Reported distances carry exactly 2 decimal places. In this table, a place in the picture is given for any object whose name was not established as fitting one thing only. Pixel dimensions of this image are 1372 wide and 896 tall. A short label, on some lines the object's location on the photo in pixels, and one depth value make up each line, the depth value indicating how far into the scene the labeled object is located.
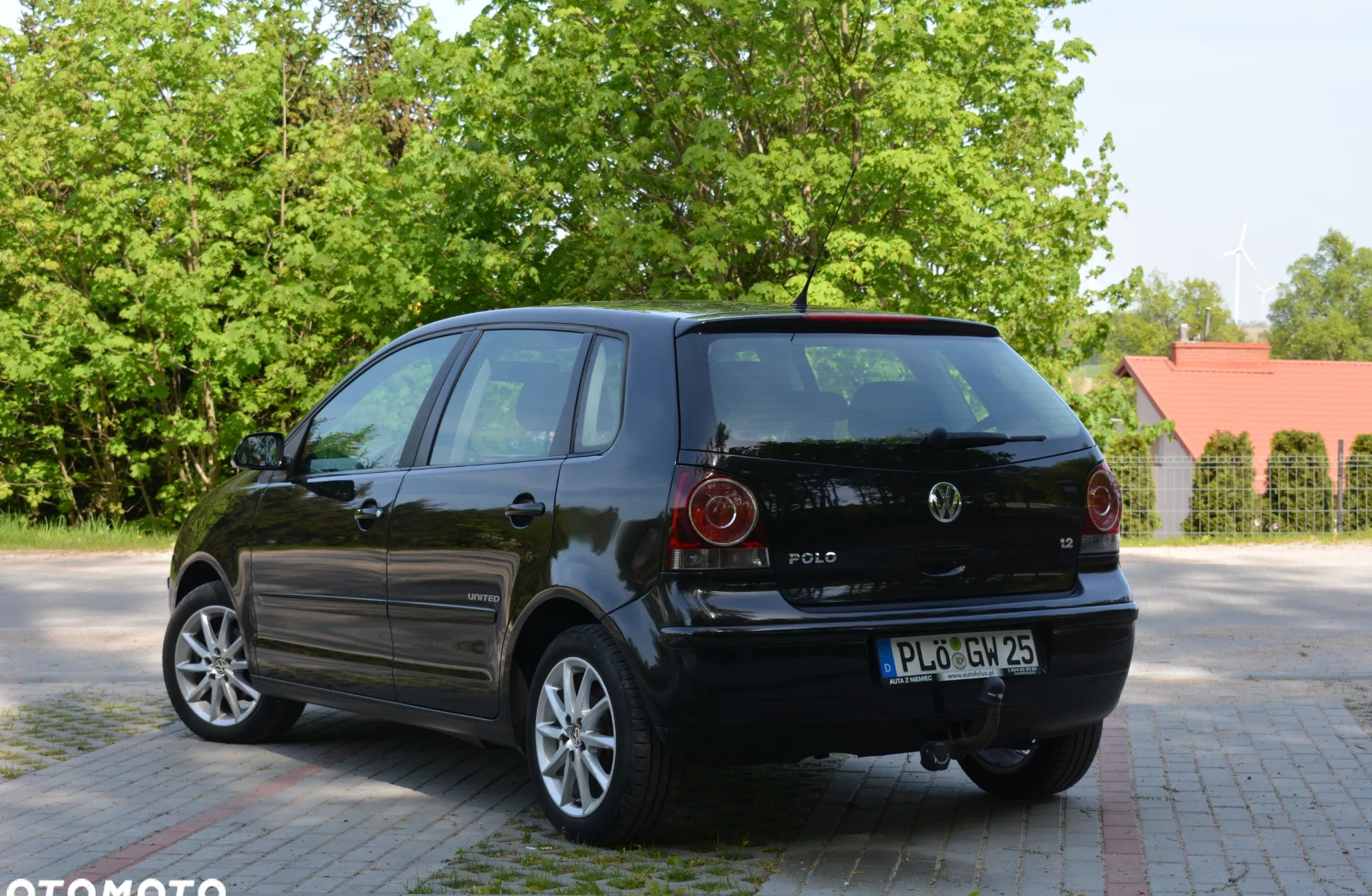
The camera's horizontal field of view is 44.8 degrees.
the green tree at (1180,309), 124.62
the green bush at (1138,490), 24.86
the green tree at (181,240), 22.72
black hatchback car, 4.88
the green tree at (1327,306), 112.31
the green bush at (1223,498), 24.62
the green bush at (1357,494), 25.58
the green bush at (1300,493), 25.69
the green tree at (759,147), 21.25
